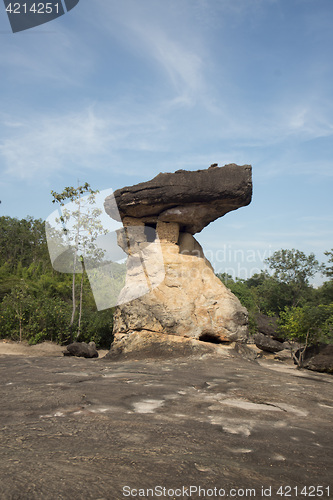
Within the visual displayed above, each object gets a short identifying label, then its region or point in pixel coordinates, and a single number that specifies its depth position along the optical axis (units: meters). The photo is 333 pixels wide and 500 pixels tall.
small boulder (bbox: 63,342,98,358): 10.77
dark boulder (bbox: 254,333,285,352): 17.98
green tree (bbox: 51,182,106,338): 14.72
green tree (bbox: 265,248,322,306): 34.84
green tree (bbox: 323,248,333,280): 26.26
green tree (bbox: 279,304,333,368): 13.44
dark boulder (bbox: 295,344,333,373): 10.37
